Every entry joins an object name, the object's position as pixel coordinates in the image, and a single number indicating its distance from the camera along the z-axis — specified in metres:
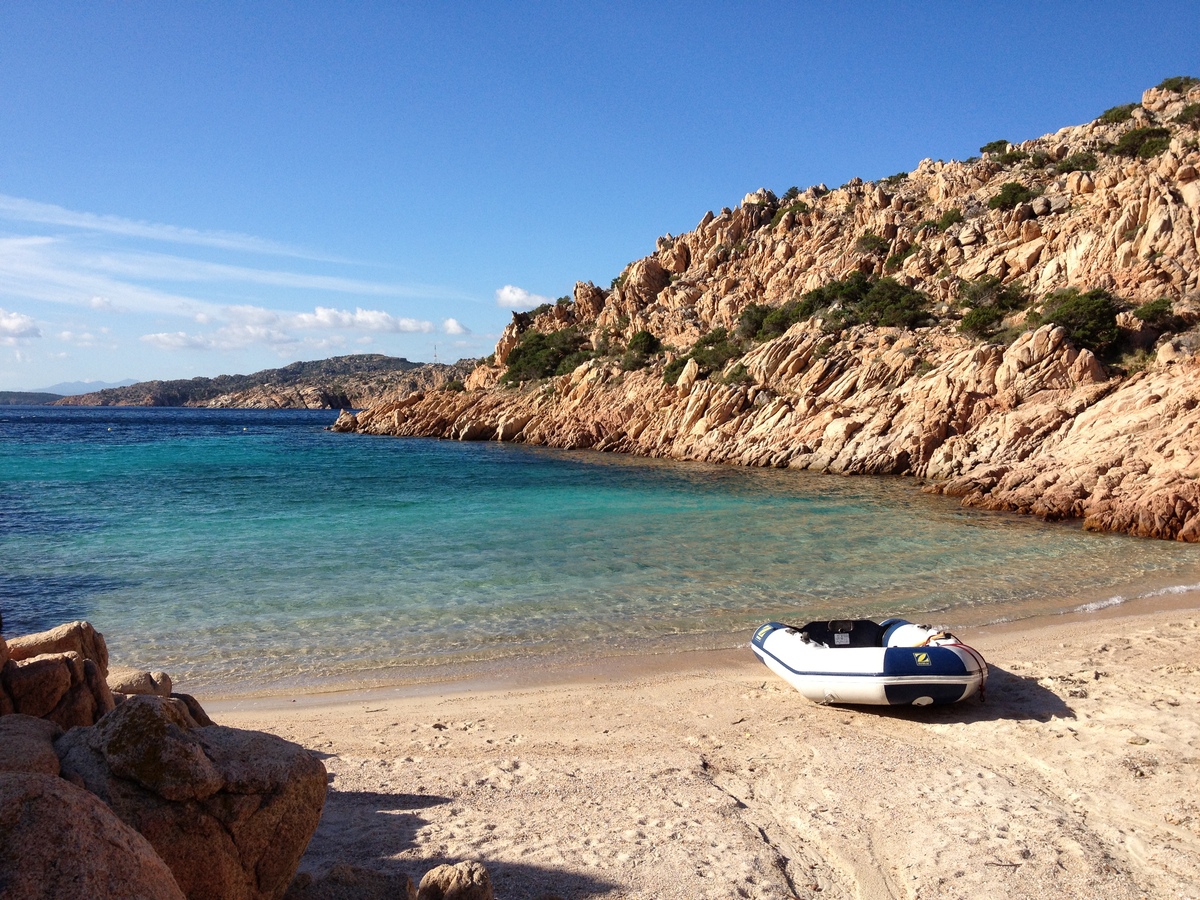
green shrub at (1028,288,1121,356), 30.73
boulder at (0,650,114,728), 4.32
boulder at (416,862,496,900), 3.86
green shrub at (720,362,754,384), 42.47
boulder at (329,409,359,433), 72.06
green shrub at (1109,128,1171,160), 42.94
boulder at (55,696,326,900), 3.28
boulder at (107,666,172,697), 5.75
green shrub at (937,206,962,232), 48.72
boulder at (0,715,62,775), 3.22
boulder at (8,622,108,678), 5.26
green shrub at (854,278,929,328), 41.38
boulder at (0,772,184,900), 2.32
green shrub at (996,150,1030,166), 53.88
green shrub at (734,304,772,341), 49.44
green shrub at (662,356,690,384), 47.97
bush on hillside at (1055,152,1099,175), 46.66
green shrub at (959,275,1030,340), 35.97
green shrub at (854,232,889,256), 51.12
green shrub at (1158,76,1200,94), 51.97
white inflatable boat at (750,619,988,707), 7.89
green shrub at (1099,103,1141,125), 52.12
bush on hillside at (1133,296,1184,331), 30.58
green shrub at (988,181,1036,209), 45.19
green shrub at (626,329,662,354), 54.94
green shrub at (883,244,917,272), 49.44
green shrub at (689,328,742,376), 46.81
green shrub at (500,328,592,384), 62.00
